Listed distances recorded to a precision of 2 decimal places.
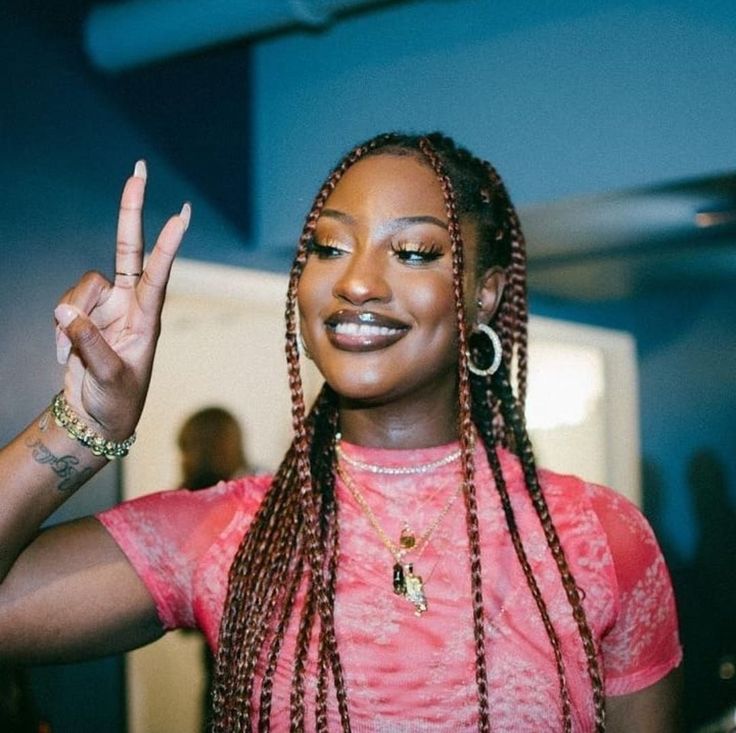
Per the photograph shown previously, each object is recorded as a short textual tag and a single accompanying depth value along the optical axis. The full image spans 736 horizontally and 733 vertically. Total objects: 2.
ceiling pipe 3.07
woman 1.33
